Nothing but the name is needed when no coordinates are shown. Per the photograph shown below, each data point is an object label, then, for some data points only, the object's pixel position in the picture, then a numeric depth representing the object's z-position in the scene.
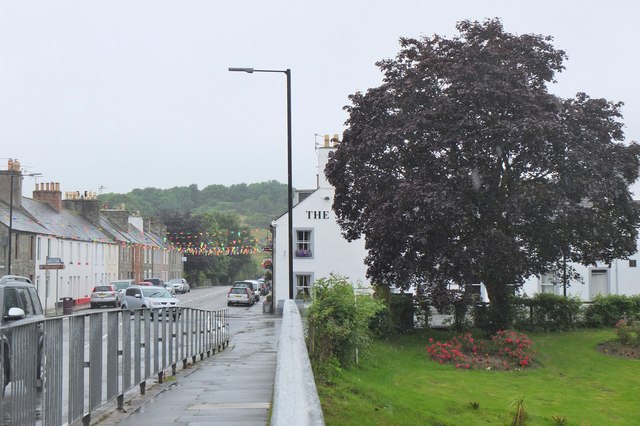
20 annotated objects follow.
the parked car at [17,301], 11.20
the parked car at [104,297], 58.03
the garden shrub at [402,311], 26.89
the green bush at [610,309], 29.89
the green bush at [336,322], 13.34
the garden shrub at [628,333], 25.09
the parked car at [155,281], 75.75
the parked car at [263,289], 92.74
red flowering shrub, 22.44
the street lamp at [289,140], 23.62
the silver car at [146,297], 45.75
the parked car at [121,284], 64.12
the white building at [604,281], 41.59
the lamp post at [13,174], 50.89
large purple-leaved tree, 23.30
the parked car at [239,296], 63.18
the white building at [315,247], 48.31
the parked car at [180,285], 88.88
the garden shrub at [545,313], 28.72
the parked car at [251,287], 65.76
